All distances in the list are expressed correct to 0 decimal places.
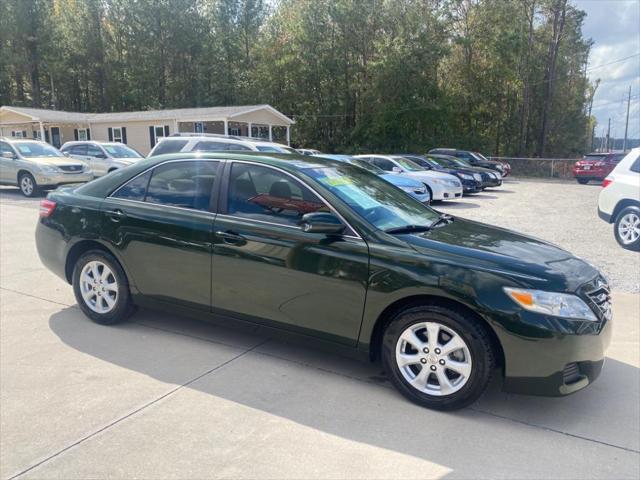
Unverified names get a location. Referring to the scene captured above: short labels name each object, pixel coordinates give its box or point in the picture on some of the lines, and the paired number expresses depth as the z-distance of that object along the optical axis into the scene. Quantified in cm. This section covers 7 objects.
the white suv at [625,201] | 886
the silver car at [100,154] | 1778
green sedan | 316
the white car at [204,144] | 1230
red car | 2409
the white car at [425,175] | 1484
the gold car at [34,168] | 1433
